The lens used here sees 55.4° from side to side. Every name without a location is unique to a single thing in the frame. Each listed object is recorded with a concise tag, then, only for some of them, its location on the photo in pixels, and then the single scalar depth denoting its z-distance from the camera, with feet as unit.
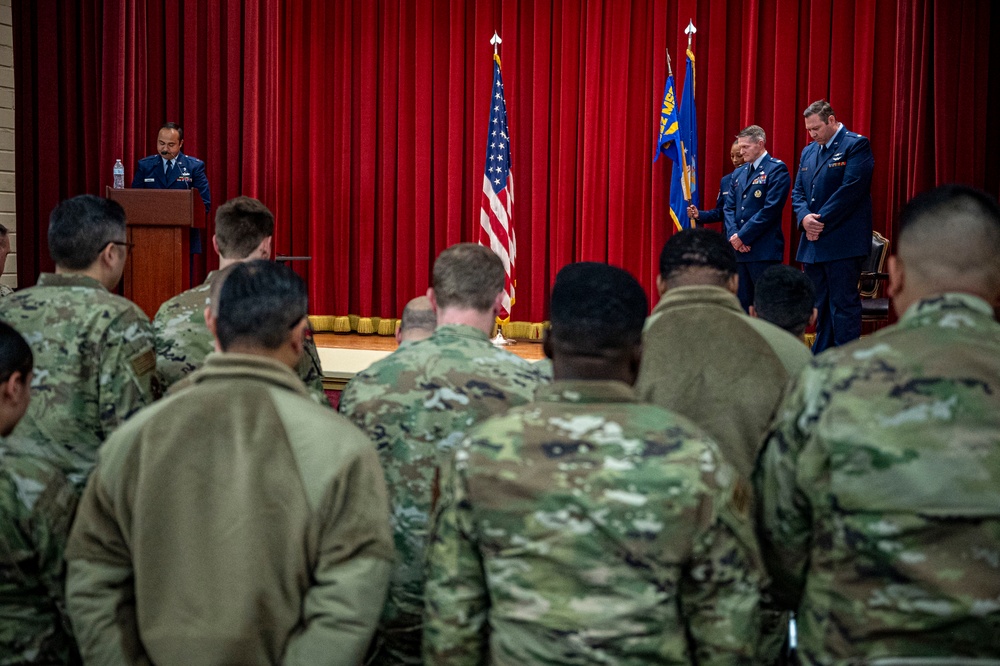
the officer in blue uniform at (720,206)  21.17
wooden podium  19.83
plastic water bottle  23.99
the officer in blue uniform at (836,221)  18.08
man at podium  23.41
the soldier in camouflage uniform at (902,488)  4.26
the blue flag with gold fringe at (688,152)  22.48
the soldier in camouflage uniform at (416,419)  6.22
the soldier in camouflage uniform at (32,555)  4.97
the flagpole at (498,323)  24.71
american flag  24.29
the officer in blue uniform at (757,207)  19.38
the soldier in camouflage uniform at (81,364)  7.45
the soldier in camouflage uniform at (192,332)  9.00
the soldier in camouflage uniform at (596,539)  4.32
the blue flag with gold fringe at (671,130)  22.74
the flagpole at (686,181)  22.47
